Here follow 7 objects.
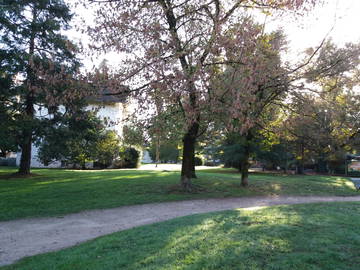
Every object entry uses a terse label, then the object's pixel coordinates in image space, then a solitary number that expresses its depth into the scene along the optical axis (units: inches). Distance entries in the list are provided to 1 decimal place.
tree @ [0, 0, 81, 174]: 700.0
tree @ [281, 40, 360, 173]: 553.0
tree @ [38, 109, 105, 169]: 740.6
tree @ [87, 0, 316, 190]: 349.1
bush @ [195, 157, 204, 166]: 1986.7
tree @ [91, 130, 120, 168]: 1153.4
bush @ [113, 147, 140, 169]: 1296.5
